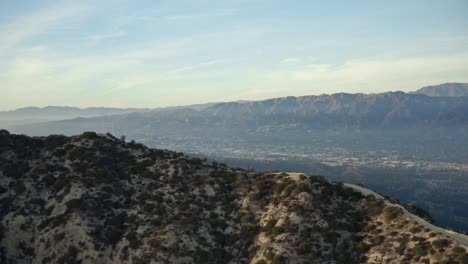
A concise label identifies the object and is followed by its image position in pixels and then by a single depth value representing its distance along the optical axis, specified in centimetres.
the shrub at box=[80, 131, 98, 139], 9695
